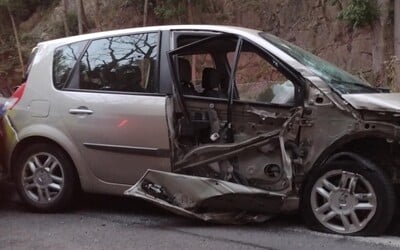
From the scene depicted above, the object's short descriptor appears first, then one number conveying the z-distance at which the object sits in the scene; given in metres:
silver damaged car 4.81
